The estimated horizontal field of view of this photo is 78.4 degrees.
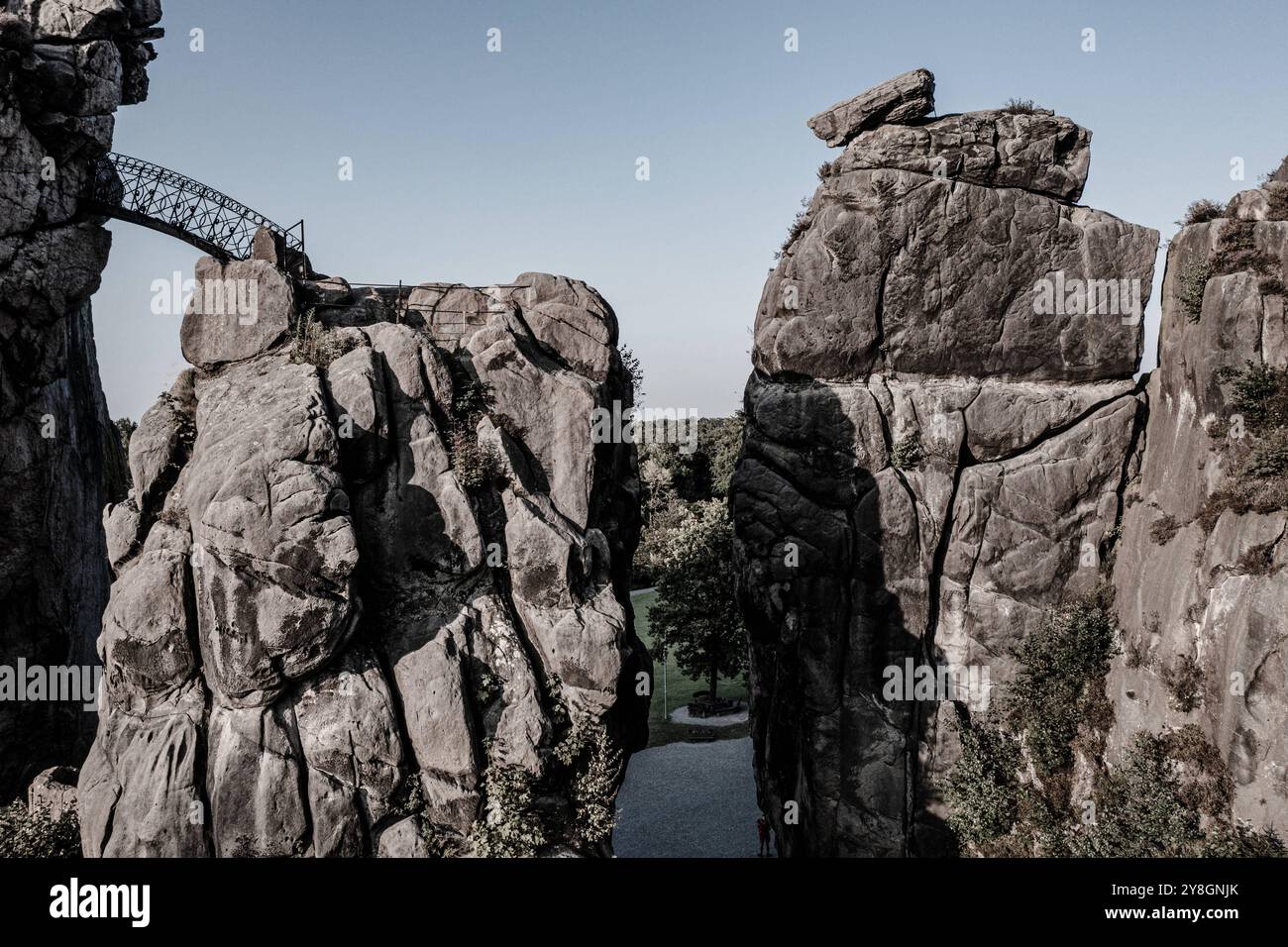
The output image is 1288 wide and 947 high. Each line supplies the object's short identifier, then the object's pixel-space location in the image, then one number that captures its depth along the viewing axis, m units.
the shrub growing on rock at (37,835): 19.39
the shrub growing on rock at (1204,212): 25.02
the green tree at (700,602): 43.50
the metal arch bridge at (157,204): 27.64
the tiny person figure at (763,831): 30.19
